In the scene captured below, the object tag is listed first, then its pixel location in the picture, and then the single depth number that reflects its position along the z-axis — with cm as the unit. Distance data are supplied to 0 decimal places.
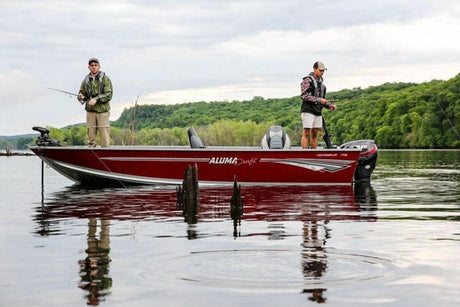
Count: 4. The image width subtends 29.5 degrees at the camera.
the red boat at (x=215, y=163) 1908
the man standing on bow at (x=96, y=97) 1839
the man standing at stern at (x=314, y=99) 1861
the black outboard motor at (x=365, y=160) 2091
